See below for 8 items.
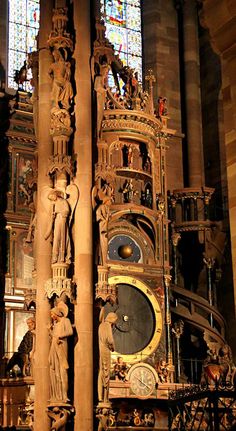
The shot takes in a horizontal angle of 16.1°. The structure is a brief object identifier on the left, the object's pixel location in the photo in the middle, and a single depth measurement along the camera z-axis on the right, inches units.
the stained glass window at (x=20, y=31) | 912.3
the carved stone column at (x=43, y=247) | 527.5
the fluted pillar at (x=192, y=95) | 939.3
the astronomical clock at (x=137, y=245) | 697.6
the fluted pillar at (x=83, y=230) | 524.1
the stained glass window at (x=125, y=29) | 1008.9
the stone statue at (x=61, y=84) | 578.6
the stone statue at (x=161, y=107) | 833.5
